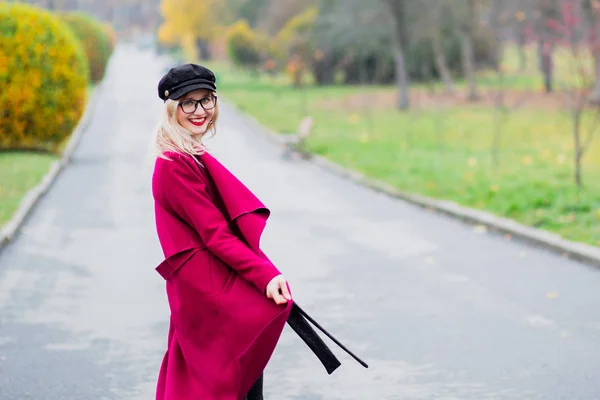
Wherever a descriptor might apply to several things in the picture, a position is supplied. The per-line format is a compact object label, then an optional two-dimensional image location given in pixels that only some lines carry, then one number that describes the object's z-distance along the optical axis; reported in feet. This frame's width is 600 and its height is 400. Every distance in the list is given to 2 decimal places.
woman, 12.67
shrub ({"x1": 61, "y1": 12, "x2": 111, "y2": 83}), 166.91
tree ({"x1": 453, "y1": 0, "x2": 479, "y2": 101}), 132.59
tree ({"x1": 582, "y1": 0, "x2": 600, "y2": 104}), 106.52
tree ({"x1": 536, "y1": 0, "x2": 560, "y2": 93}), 134.92
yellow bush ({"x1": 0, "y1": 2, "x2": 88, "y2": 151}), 67.05
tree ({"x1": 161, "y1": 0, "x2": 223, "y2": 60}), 263.70
